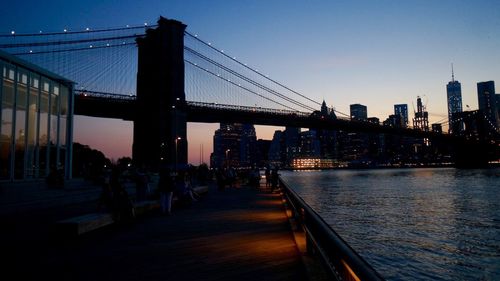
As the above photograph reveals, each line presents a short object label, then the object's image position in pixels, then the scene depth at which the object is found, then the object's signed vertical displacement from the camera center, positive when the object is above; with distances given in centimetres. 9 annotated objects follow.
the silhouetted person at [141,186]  1447 -76
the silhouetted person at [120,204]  920 -91
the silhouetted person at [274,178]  2538 -93
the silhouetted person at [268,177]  2759 -91
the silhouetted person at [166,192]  1158 -79
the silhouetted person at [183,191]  1421 -94
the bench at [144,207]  1131 -126
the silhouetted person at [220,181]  2422 -102
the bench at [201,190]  1911 -127
